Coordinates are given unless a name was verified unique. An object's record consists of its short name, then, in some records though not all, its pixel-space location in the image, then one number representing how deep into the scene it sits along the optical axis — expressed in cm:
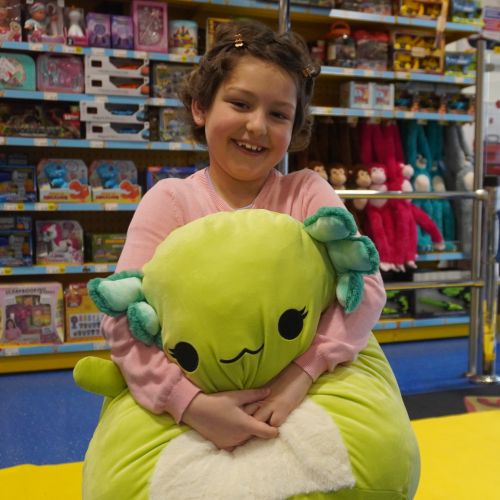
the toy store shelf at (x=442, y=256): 320
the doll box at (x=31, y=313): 256
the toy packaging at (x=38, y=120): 258
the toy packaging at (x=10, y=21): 248
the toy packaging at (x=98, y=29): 259
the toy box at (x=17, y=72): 249
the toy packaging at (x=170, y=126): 278
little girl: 79
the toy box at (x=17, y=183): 258
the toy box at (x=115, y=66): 259
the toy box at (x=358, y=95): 305
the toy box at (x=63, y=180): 261
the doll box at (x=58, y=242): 266
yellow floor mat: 135
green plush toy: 75
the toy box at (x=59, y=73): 255
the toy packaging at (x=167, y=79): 275
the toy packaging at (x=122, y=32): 264
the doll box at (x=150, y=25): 265
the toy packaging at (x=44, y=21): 252
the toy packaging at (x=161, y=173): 275
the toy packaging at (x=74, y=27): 256
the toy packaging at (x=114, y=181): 269
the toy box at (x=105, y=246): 274
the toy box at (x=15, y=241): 260
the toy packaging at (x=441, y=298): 320
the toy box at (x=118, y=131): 263
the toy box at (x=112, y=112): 261
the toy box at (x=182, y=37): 275
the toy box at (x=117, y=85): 260
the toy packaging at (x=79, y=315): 266
